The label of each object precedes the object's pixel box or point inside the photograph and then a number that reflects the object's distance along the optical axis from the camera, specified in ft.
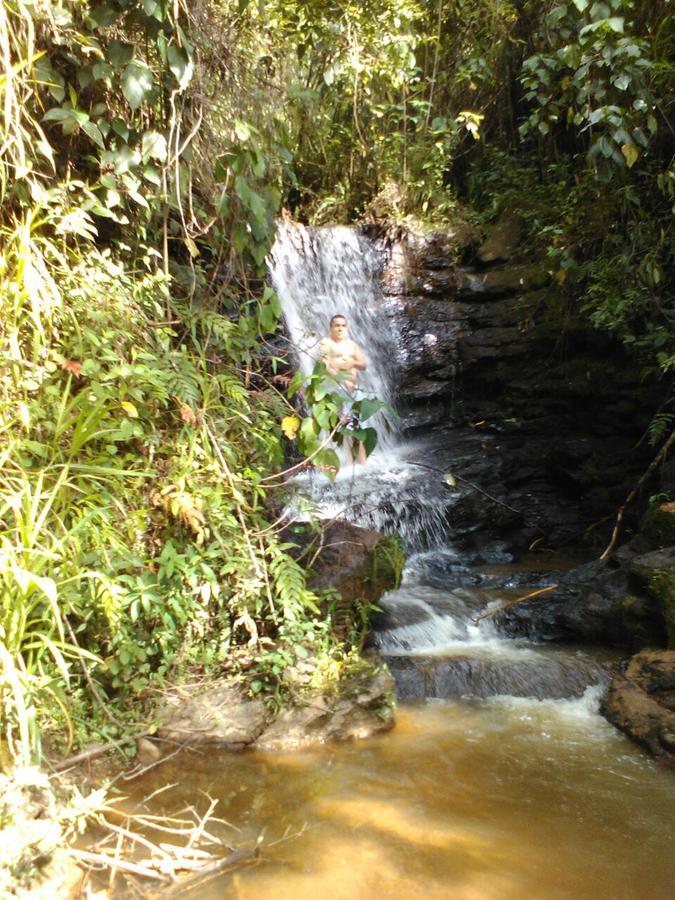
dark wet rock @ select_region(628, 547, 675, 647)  13.96
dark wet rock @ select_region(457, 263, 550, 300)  25.11
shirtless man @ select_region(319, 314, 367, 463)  21.71
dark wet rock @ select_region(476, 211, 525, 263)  26.86
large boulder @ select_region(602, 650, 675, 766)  11.14
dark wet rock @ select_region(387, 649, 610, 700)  13.26
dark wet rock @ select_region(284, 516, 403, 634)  13.66
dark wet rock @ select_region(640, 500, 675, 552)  16.06
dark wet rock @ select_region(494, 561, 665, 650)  14.80
